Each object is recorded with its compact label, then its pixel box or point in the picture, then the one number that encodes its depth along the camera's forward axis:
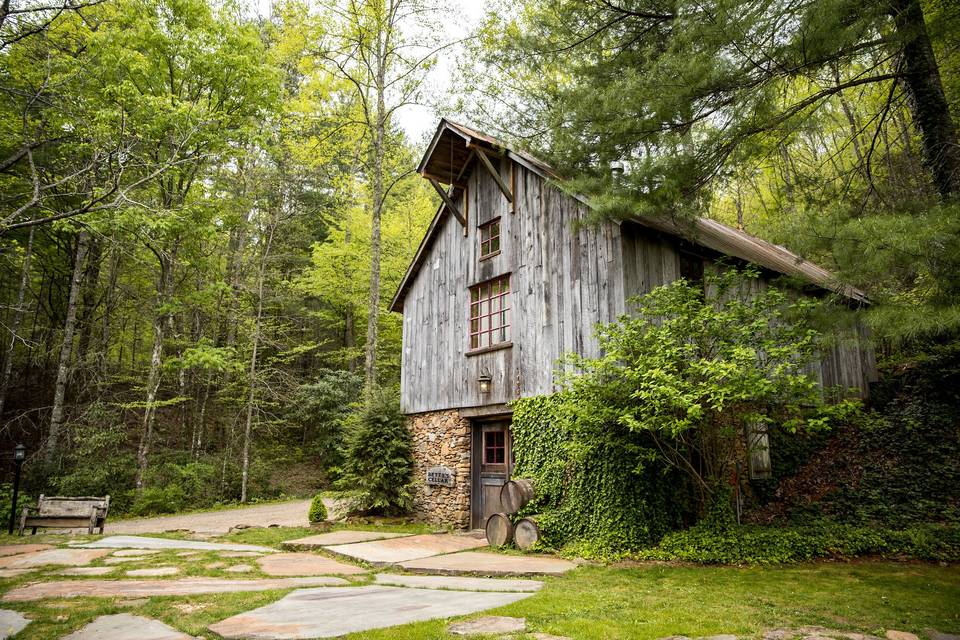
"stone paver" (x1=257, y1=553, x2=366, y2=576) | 6.28
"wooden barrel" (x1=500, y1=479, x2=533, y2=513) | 8.54
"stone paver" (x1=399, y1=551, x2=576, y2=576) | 6.44
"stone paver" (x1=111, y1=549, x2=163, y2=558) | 6.99
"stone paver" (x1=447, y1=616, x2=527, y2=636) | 3.64
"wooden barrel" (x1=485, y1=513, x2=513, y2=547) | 8.35
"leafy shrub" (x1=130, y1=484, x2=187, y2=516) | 13.49
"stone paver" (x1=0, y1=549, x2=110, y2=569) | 6.26
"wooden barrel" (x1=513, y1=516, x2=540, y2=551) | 8.08
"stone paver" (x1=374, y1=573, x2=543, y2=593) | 5.48
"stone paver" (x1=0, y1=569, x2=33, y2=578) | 5.57
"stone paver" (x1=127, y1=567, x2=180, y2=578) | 5.70
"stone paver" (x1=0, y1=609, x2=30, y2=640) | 3.49
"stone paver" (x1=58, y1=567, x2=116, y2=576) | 5.68
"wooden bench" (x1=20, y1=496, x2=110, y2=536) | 9.70
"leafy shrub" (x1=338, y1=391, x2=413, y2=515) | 11.31
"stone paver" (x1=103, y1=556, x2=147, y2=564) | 6.46
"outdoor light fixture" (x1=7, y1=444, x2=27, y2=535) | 9.78
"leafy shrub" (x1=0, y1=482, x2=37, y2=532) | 11.61
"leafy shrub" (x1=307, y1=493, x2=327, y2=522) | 10.71
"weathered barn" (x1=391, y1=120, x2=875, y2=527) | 8.68
